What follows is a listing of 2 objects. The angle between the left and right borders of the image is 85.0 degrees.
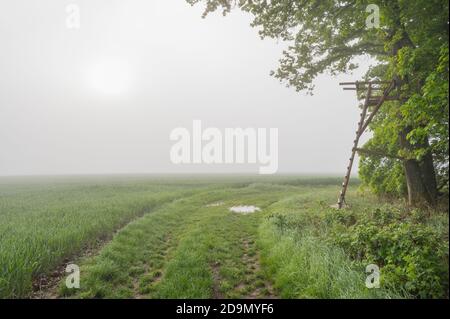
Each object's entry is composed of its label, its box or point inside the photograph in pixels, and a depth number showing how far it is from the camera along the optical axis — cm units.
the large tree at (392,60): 853
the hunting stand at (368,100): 1154
